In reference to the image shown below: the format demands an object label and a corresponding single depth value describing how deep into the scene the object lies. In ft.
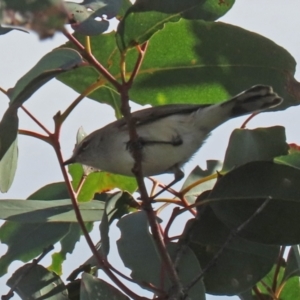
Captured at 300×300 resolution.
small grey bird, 20.99
